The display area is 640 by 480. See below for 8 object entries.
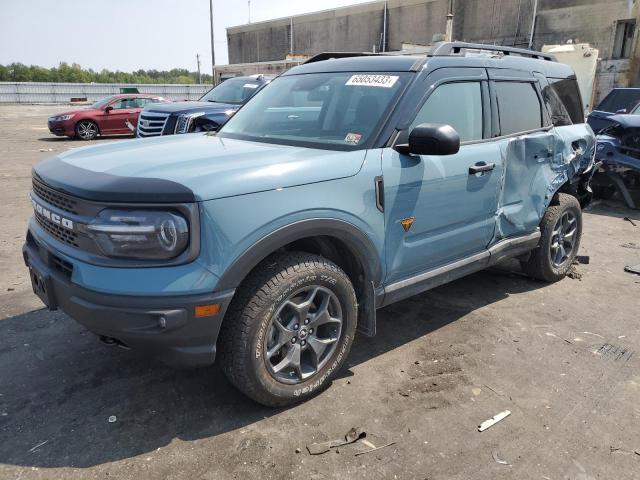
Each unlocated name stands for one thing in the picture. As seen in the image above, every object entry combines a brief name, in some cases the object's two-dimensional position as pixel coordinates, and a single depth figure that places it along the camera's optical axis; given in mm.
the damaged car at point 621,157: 7566
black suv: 9062
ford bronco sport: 2297
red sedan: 16516
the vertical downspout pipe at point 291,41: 49625
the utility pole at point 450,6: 34362
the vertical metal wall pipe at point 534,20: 29906
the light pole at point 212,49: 44719
